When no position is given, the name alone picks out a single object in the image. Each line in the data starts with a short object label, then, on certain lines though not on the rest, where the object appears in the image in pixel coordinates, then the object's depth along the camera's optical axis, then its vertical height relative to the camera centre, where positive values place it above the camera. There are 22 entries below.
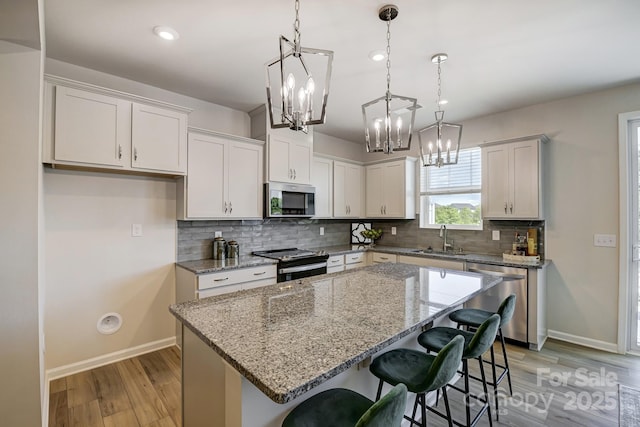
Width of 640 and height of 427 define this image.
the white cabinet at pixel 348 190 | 4.59 +0.40
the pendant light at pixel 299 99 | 1.37 +0.59
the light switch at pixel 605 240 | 3.02 -0.26
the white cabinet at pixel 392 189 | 4.48 +0.42
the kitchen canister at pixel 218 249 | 3.31 -0.39
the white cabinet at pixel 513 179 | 3.25 +0.42
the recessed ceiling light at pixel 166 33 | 2.10 +1.34
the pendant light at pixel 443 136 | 3.80 +1.17
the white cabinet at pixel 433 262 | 3.52 -0.61
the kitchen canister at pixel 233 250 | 3.42 -0.42
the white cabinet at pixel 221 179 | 3.05 +0.40
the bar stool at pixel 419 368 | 1.23 -0.76
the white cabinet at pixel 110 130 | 2.29 +0.74
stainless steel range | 3.32 -0.58
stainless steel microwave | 3.58 +0.19
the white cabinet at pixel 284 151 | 3.59 +0.83
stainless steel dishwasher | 3.11 -0.88
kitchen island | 0.97 -0.49
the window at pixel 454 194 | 4.02 +0.31
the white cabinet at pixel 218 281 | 2.76 -0.68
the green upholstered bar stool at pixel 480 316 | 1.92 -0.75
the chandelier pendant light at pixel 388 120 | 1.83 +0.63
